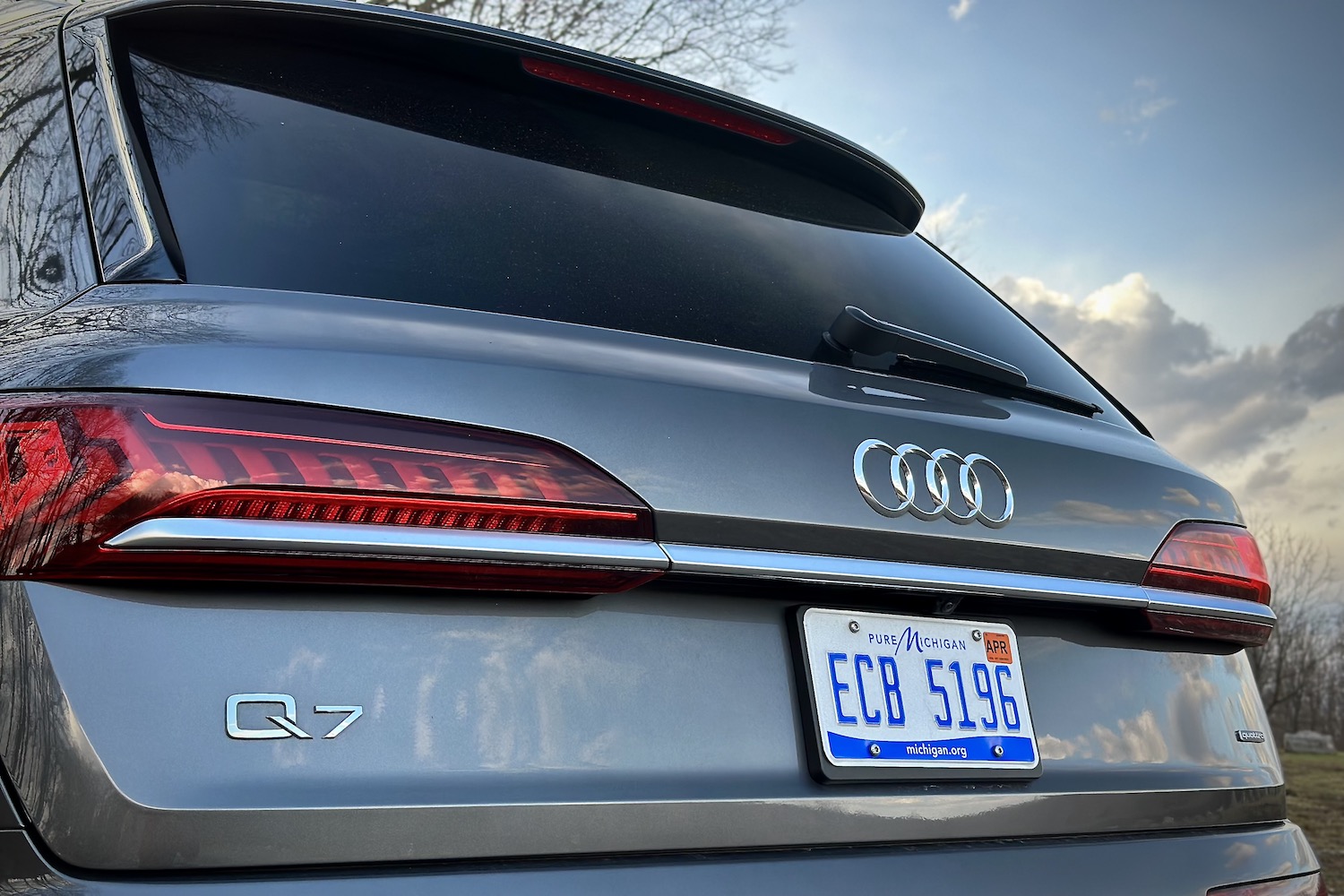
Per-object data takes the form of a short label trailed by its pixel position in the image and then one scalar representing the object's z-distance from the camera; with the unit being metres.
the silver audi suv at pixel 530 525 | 1.13
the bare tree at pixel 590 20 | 16.97
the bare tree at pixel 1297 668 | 38.12
